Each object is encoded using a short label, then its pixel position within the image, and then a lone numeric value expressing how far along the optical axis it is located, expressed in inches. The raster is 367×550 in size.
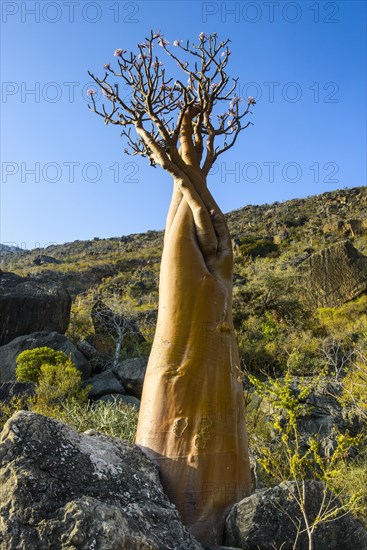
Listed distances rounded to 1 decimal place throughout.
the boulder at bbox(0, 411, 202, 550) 113.7
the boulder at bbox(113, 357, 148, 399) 598.9
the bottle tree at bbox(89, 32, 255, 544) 172.9
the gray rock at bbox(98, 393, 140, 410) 528.4
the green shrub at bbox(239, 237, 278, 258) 1461.6
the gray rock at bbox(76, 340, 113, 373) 704.3
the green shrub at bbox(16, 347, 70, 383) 584.1
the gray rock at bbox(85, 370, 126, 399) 577.9
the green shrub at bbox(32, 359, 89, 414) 501.0
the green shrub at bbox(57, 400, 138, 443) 370.6
